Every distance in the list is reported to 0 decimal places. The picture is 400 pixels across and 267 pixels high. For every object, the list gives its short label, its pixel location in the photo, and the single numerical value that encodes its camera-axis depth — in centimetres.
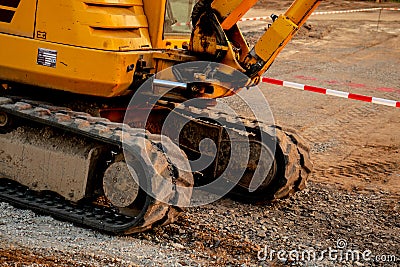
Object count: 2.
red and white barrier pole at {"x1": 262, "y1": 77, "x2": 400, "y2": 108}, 982
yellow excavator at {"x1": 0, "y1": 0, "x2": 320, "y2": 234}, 575
